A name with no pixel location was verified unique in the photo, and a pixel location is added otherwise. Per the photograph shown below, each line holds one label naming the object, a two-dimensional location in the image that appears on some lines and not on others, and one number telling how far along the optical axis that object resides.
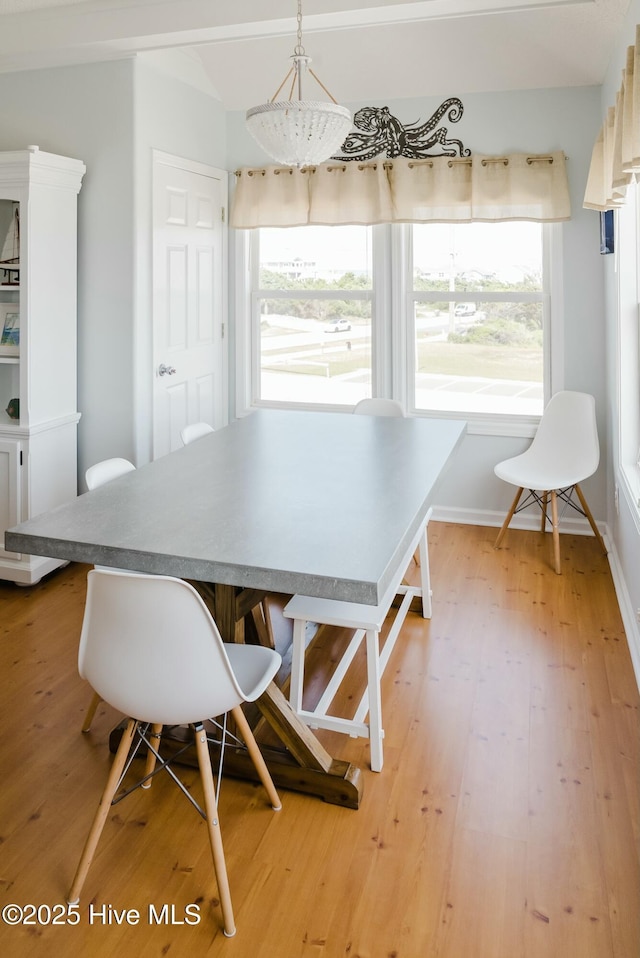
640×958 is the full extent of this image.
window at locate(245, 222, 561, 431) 4.47
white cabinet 3.46
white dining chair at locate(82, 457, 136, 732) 2.38
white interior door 4.10
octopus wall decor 4.36
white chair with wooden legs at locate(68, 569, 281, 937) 1.57
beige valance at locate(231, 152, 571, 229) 4.21
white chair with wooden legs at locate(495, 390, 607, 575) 4.00
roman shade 2.24
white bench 2.19
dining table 1.73
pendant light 2.33
